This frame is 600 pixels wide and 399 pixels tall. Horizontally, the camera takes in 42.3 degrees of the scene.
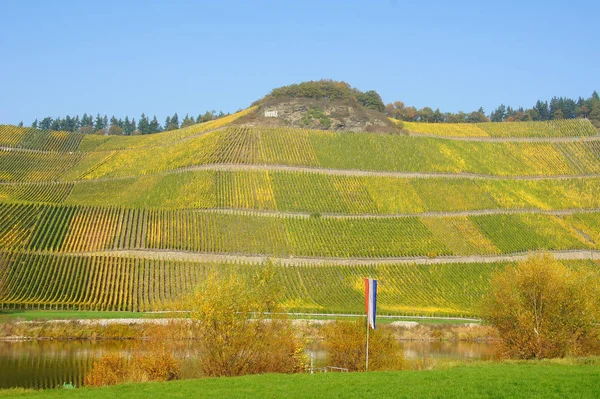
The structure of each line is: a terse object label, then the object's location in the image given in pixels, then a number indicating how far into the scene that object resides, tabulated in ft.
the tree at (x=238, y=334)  108.58
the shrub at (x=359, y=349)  119.24
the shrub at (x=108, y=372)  106.63
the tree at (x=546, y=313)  132.98
